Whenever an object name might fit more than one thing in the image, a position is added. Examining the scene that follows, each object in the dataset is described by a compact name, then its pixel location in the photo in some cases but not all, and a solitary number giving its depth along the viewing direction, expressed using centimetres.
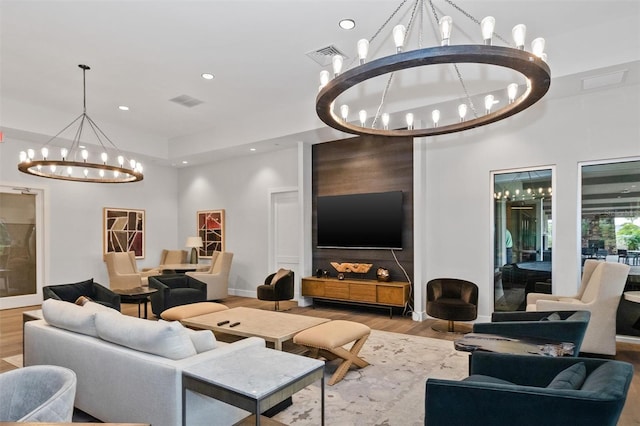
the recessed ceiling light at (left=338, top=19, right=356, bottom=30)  394
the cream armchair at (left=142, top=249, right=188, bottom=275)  892
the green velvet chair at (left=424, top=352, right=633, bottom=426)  150
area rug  281
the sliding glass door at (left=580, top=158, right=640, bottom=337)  461
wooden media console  588
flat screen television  631
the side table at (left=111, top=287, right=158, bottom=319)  545
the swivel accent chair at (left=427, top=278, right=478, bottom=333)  500
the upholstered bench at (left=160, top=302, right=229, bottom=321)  436
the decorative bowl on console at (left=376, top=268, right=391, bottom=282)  620
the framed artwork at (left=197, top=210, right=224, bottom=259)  870
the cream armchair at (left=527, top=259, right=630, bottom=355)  399
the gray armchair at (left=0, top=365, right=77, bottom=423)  168
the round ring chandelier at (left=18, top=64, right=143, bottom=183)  495
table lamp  861
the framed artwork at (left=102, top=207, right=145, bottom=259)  826
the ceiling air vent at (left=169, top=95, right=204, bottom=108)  616
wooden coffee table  351
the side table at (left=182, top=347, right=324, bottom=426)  190
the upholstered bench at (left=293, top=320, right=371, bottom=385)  332
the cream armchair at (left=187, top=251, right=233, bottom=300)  741
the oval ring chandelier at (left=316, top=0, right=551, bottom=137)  217
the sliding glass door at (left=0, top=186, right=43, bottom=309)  695
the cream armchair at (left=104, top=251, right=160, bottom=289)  736
